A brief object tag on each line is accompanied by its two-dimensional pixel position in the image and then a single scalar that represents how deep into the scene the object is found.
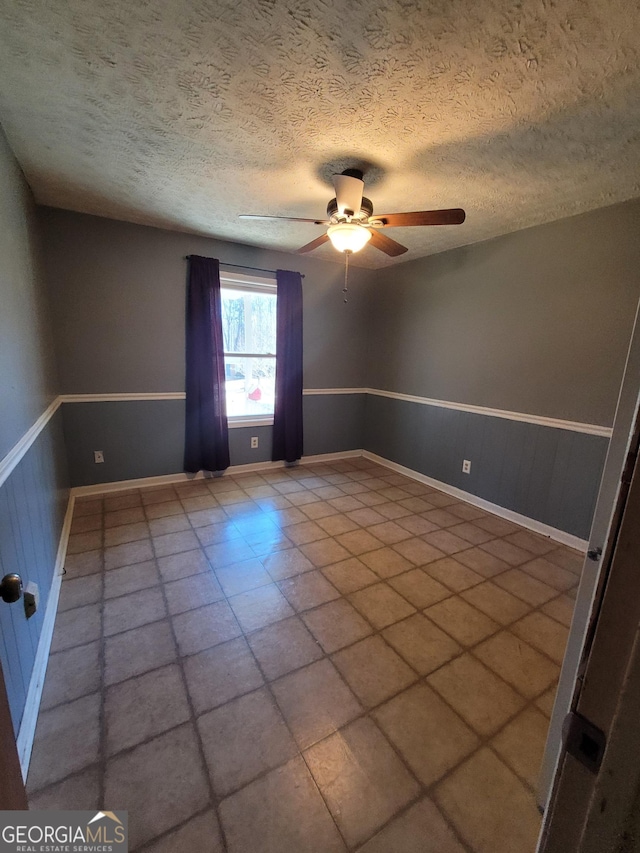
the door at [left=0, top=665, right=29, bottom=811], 0.67
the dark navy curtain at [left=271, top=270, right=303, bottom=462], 3.71
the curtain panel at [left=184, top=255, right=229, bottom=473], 3.27
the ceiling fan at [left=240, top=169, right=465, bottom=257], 1.82
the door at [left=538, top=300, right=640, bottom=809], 0.86
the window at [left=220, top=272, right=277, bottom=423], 3.64
